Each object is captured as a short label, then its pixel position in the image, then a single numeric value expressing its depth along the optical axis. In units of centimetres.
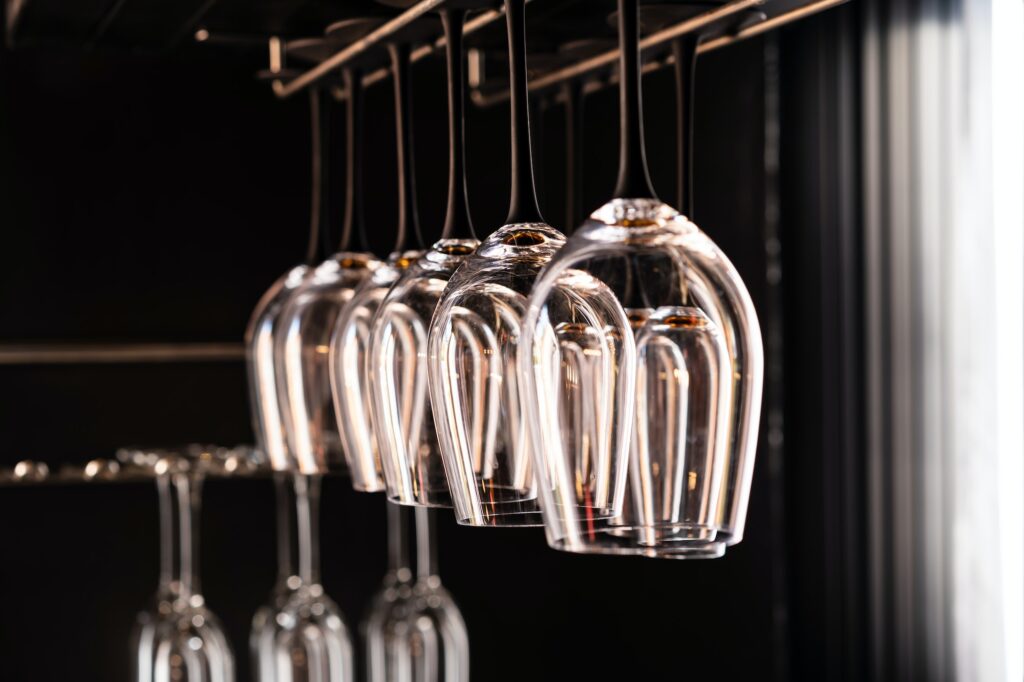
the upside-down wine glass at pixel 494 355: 91
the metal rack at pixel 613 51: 101
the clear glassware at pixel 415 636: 183
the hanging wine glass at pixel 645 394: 85
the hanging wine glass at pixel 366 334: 104
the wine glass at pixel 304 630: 179
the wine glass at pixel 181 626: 173
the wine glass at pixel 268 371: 116
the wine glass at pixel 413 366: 98
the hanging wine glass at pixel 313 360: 114
